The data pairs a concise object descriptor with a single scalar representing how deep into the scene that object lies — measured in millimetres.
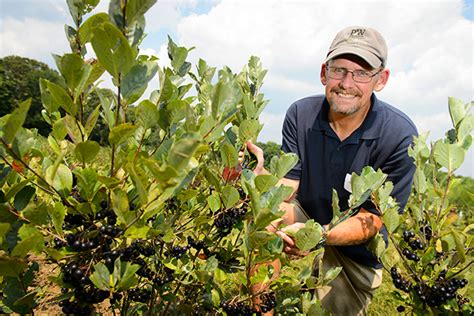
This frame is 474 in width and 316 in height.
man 928
